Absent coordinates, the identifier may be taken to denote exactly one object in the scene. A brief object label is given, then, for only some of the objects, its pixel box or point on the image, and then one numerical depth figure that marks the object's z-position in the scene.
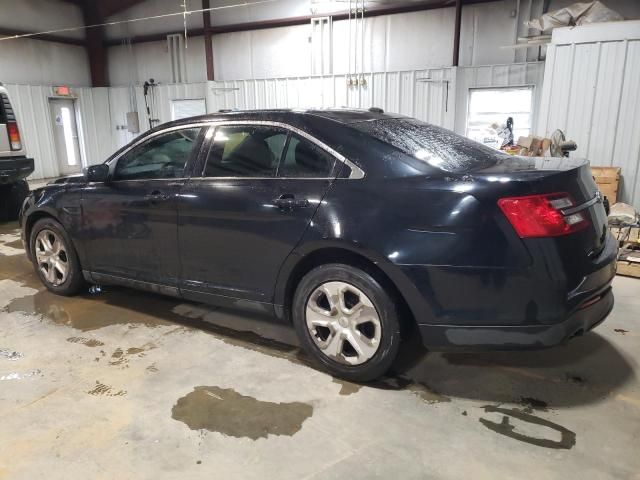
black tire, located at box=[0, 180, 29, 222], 8.02
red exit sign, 13.11
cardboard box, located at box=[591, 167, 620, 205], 5.92
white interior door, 13.44
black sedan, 2.27
